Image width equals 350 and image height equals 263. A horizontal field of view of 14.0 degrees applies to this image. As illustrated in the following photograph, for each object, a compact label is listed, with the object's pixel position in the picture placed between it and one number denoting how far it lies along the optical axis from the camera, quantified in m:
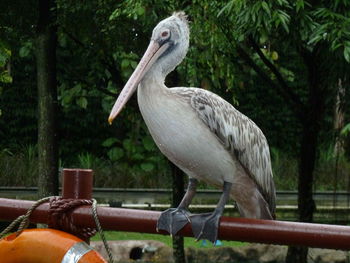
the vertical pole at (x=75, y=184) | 4.18
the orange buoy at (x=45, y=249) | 3.73
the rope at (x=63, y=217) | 4.05
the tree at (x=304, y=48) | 9.79
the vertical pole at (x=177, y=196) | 13.59
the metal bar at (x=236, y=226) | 3.81
